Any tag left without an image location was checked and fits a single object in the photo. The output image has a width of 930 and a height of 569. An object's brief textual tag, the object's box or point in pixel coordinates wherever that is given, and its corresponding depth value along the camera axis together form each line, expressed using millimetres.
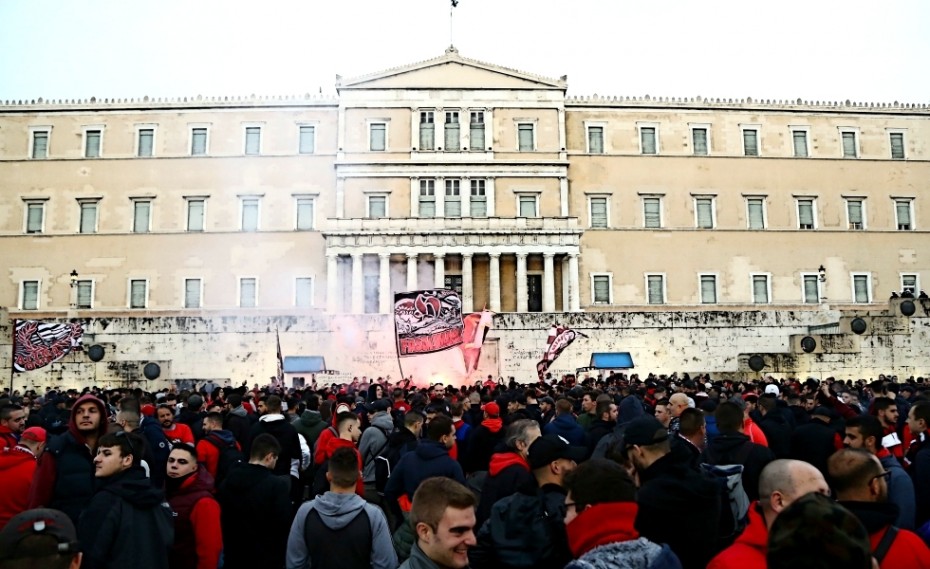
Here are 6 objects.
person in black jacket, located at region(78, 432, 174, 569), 4152
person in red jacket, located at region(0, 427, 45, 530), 5230
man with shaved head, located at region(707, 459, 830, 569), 3121
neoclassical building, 41812
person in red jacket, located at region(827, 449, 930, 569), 3191
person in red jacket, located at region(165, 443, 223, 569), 4875
